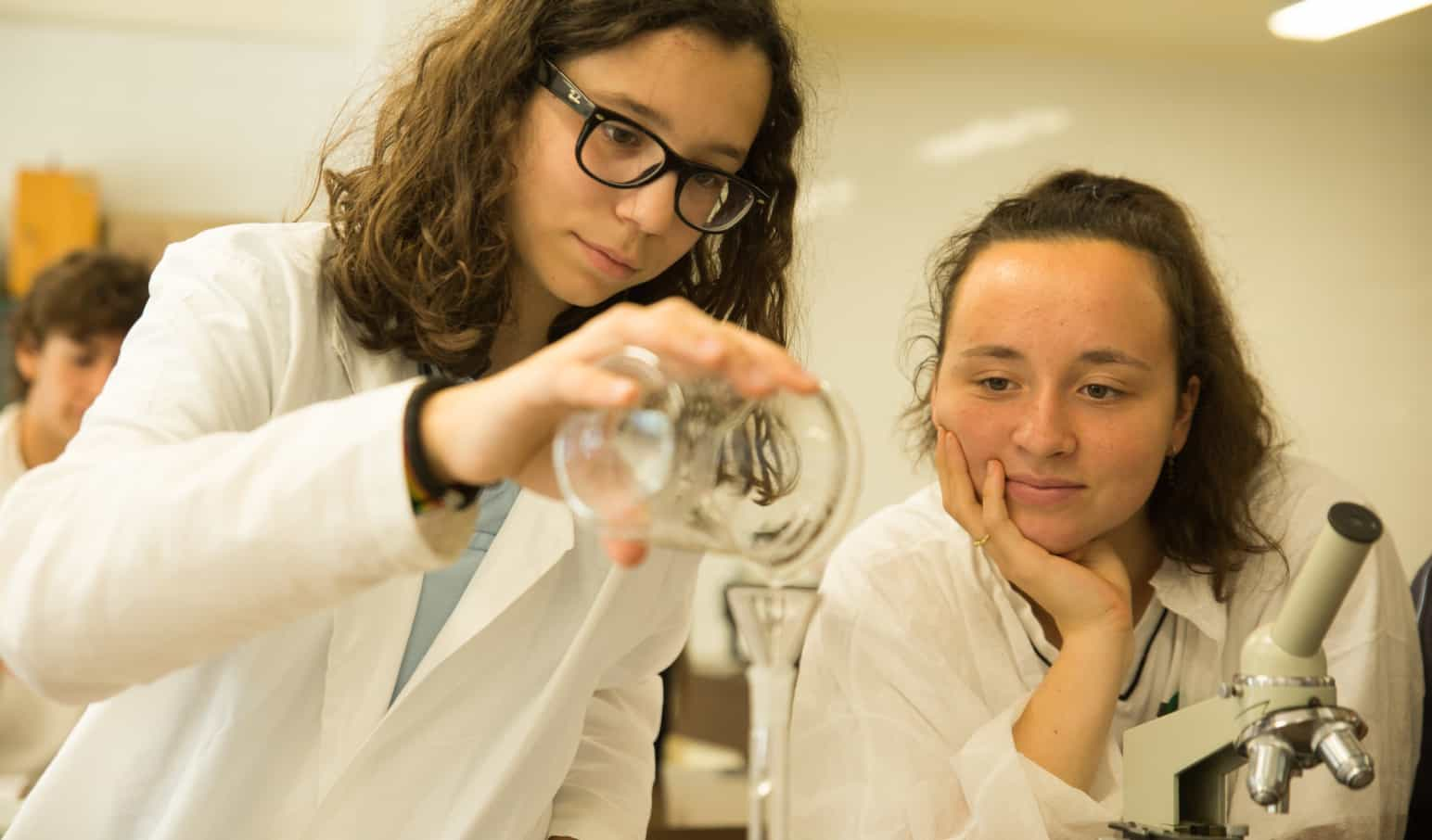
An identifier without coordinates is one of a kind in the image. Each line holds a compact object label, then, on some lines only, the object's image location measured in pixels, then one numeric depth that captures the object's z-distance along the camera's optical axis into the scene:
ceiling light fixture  2.89
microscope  1.03
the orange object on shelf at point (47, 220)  5.89
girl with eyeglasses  1.21
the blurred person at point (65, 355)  3.09
